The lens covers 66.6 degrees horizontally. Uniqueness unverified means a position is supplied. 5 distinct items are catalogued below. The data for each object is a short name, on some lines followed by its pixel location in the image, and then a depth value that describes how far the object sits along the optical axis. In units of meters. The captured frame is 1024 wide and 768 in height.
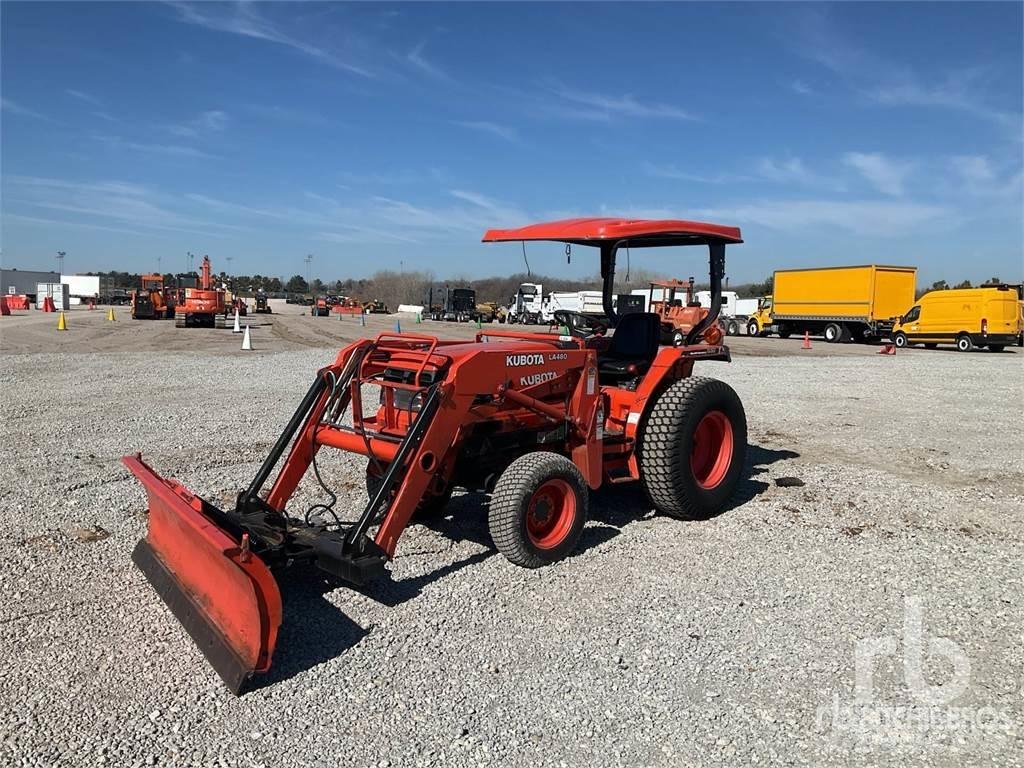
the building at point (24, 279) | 86.50
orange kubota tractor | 3.79
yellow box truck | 30.22
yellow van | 26.16
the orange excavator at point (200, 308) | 31.67
